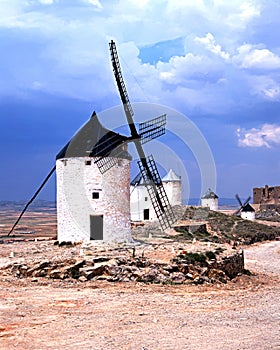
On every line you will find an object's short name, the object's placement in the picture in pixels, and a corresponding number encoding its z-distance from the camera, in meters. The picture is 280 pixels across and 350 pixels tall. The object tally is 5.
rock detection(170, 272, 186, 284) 18.06
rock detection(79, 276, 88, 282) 17.33
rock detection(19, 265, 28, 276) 18.28
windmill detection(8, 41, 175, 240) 22.62
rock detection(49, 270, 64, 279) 17.69
